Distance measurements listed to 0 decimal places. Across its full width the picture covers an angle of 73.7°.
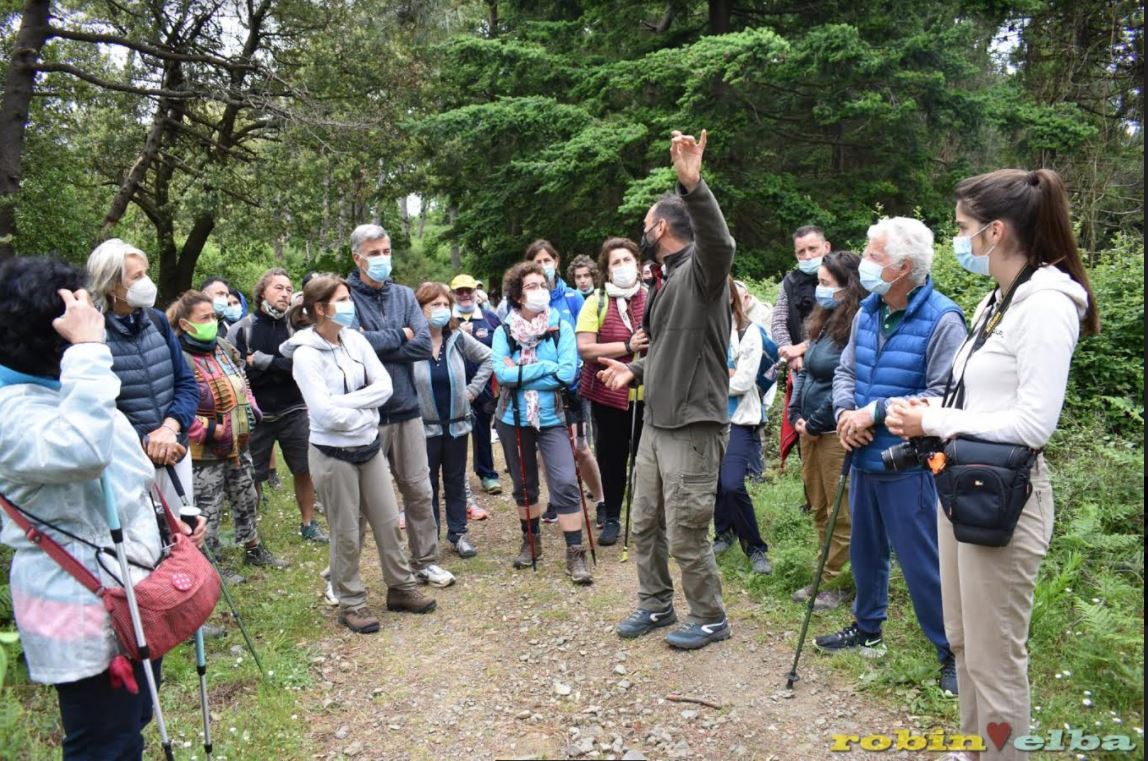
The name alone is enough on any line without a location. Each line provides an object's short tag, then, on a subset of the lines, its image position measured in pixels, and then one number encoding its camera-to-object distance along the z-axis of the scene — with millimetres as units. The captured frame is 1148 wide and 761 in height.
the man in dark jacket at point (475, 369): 8211
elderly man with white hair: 3883
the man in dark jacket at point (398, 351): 5555
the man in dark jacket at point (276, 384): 6953
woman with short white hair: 4305
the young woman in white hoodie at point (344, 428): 4918
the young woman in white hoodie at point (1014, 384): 2674
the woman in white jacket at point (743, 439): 5734
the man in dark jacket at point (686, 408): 4320
